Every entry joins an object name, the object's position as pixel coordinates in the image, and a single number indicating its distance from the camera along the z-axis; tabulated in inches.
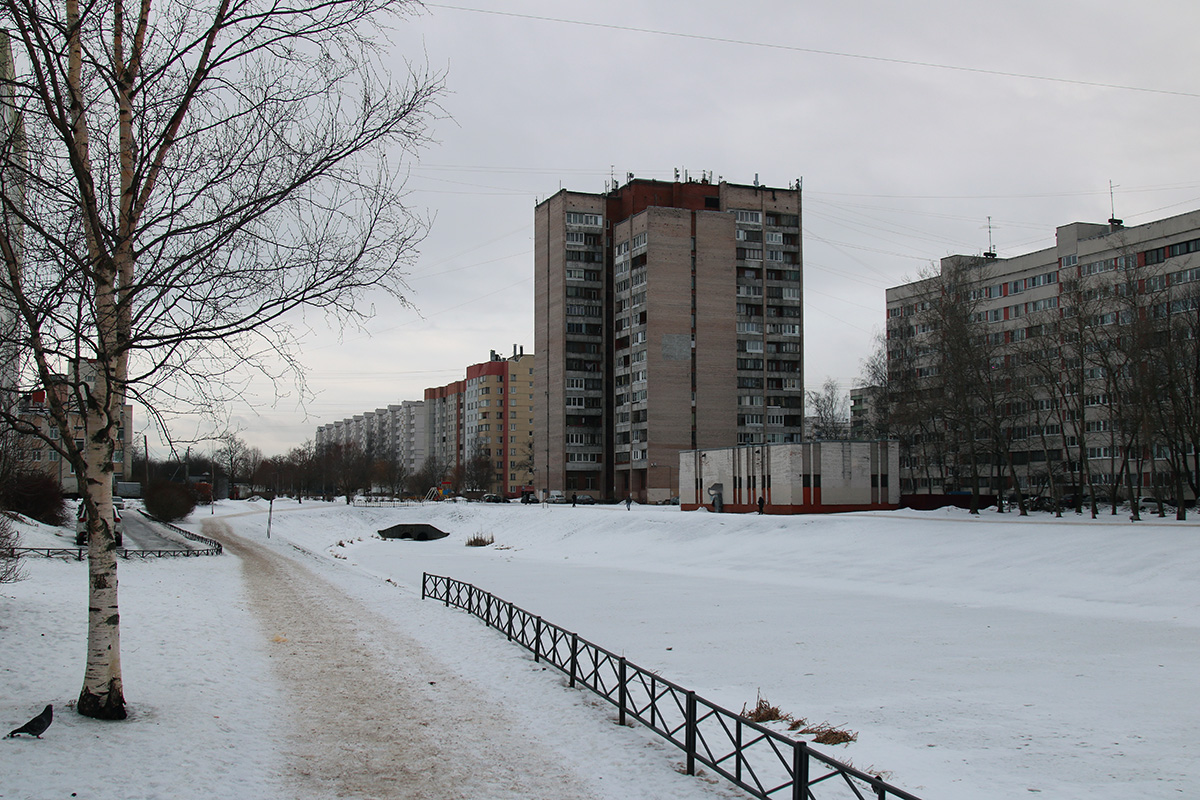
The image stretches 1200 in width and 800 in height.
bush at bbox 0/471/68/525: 1804.6
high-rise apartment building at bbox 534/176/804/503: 3838.6
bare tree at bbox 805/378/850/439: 4340.6
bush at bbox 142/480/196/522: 2650.1
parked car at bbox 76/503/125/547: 1617.4
